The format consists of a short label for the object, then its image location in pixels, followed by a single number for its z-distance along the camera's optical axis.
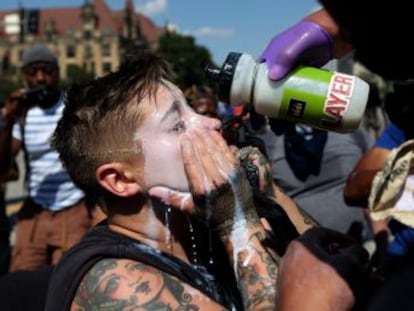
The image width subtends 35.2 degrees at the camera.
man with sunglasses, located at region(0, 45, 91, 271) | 4.39
